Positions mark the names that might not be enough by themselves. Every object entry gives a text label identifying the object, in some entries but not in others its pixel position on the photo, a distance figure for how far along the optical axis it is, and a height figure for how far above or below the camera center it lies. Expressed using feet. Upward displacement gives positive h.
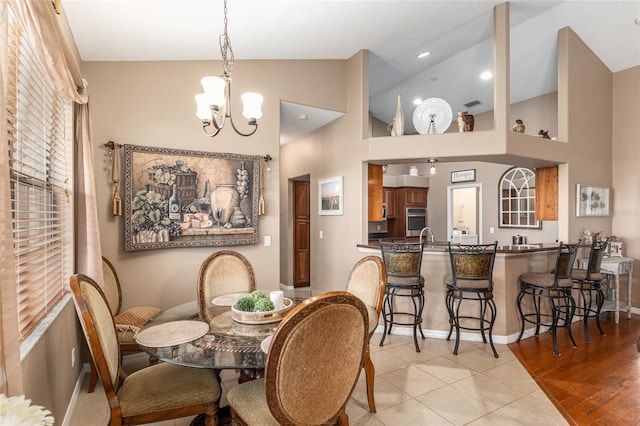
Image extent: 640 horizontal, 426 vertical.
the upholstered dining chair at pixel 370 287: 7.88 -1.93
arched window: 19.51 +0.40
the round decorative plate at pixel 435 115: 13.62 +3.64
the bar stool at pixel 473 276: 11.08 -2.29
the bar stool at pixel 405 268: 11.43 -2.06
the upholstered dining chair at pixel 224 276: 9.23 -1.87
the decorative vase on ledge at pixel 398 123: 13.62 +3.34
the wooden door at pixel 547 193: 14.97 +0.57
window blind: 5.26 +0.71
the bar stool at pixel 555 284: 11.67 -2.70
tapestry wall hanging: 10.43 +0.36
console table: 14.55 -2.75
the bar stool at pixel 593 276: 12.84 -2.75
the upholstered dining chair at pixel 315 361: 4.34 -2.06
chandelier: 6.69 +2.21
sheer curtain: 3.59 +0.60
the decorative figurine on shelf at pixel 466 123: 13.10 +3.20
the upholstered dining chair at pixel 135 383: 5.21 -3.04
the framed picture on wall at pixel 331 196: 15.17 +0.53
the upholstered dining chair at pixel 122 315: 8.50 -2.87
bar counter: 12.30 -2.85
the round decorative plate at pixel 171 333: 5.72 -2.19
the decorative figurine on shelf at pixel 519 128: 14.07 +3.20
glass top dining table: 5.15 -2.25
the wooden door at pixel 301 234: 20.48 -1.56
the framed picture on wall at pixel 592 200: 14.91 +0.23
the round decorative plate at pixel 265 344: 5.42 -2.20
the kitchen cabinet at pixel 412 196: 24.44 +0.79
